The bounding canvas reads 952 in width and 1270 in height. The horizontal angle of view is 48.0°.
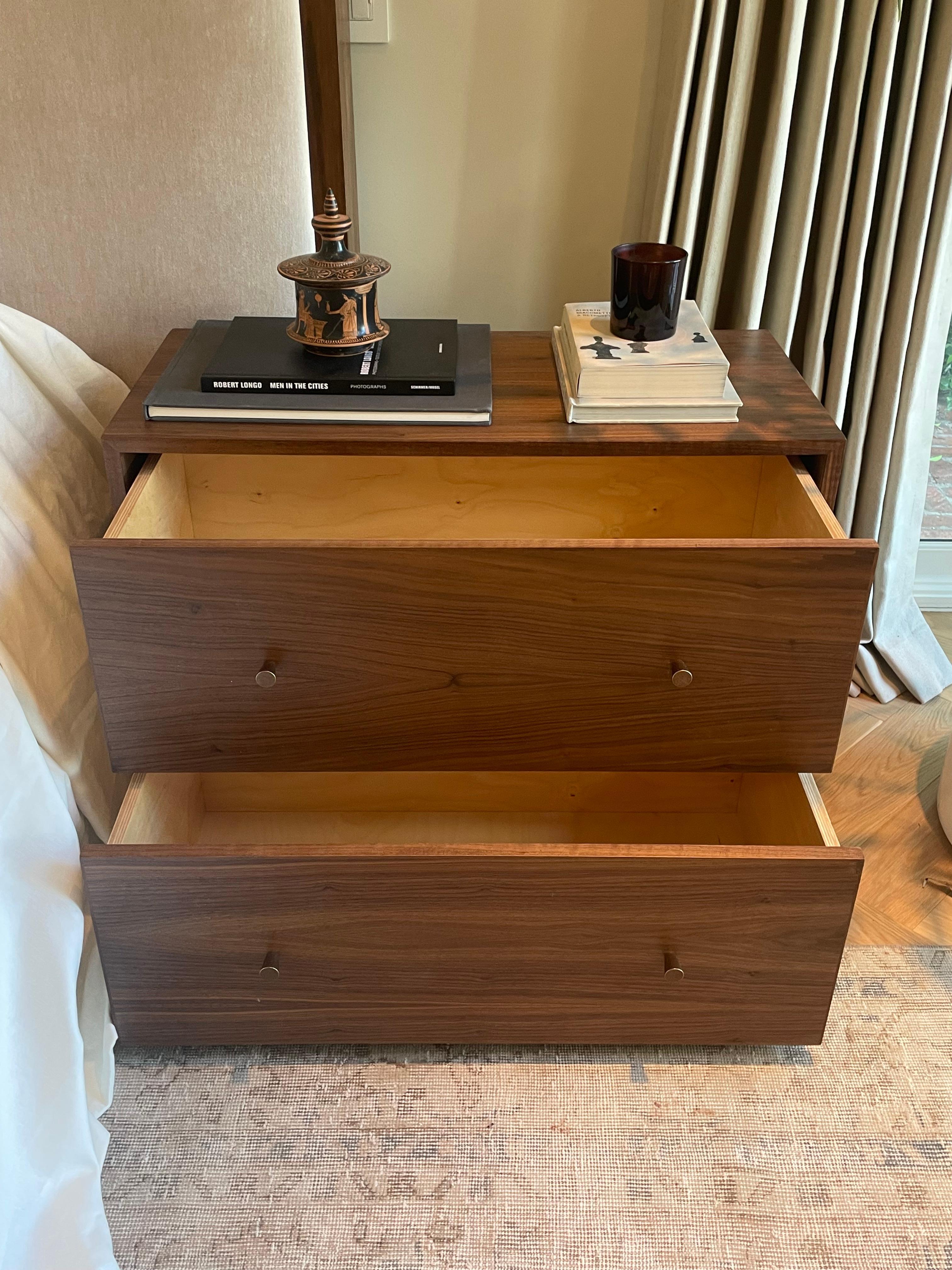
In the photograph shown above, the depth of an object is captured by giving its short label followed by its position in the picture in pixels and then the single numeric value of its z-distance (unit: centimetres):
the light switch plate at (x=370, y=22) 138
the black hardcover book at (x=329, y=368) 107
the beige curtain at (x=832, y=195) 129
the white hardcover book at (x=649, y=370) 105
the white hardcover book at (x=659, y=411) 106
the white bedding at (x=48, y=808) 85
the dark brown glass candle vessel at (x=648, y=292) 106
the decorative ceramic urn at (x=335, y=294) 105
